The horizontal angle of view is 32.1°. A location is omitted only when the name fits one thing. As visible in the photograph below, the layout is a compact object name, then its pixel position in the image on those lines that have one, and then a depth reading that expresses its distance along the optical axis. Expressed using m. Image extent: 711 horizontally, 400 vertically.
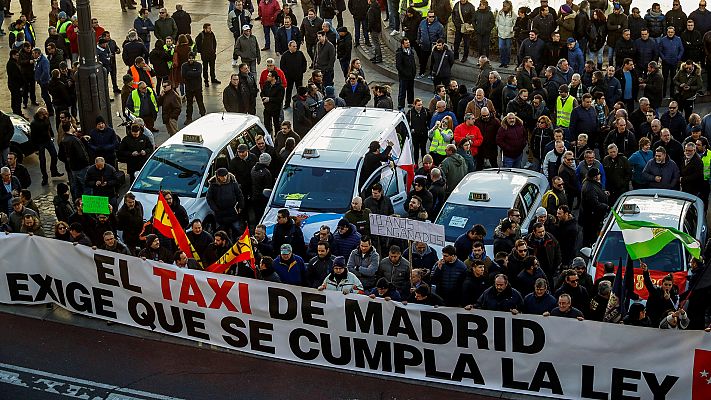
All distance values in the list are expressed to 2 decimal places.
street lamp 21.12
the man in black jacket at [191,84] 24.66
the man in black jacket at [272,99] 23.78
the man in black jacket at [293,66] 25.59
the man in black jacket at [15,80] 25.52
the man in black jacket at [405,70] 25.08
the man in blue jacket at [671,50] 24.23
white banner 13.88
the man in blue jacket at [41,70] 25.64
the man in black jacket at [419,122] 21.98
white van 18.66
